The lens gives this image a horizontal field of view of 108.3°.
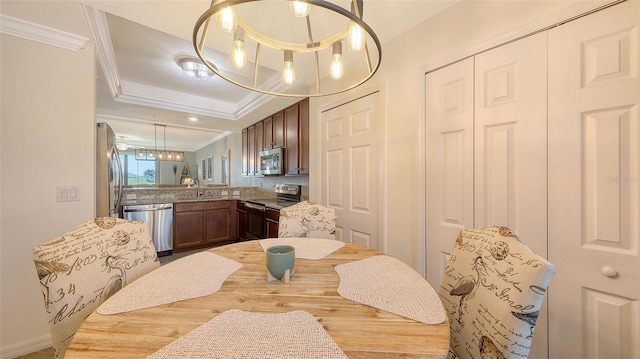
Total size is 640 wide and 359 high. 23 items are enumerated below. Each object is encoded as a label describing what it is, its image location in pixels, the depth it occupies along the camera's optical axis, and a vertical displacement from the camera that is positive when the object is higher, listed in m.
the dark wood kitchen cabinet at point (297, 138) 2.96 +0.55
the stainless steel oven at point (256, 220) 3.31 -0.62
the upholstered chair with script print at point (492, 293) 0.67 -0.39
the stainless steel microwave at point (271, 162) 3.43 +0.28
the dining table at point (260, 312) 0.56 -0.41
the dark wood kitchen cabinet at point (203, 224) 3.72 -0.77
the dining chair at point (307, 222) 1.82 -0.35
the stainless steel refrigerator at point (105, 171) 1.90 +0.07
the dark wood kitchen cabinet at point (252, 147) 4.14 +0.60
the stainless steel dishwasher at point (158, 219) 3.38 -0.60
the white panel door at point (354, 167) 2.07 +0.11
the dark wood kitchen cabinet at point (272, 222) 2.99 -0.57
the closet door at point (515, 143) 1.19 +0.20
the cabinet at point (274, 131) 3.48 +0.77
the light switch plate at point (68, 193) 1.68 -0.10
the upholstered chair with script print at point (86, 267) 0.79 -0.35
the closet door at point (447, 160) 1.47 +0.13
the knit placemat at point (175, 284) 0.75 -0.40
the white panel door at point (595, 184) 0.97 -0.03
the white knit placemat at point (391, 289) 0.71 -0.41
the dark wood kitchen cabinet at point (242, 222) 3.94 -0.75
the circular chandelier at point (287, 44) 0.91 +1.13
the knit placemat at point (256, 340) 0.53 -0.40
